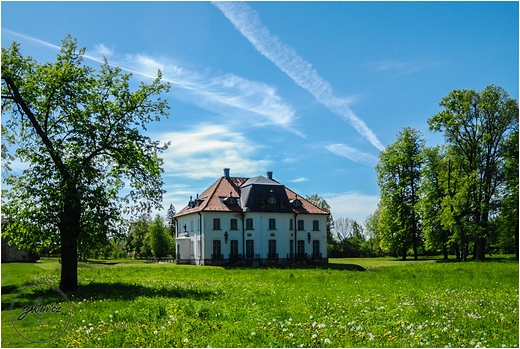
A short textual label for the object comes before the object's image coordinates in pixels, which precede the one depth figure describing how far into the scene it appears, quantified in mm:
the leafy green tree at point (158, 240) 77938
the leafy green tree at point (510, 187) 43781
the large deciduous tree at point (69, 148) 18781
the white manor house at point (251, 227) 51969
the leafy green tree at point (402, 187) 59031
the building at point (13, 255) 53069
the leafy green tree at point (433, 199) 51844
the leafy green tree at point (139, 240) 85562
